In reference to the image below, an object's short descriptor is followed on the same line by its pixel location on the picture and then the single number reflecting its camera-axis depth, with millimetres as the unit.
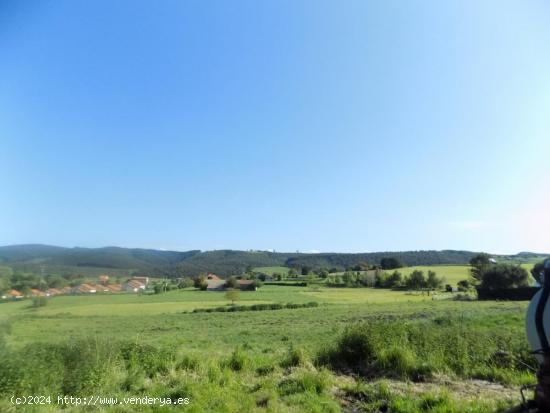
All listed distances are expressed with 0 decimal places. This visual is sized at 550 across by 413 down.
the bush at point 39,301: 68481
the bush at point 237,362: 8914
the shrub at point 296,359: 9117
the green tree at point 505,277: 70625
